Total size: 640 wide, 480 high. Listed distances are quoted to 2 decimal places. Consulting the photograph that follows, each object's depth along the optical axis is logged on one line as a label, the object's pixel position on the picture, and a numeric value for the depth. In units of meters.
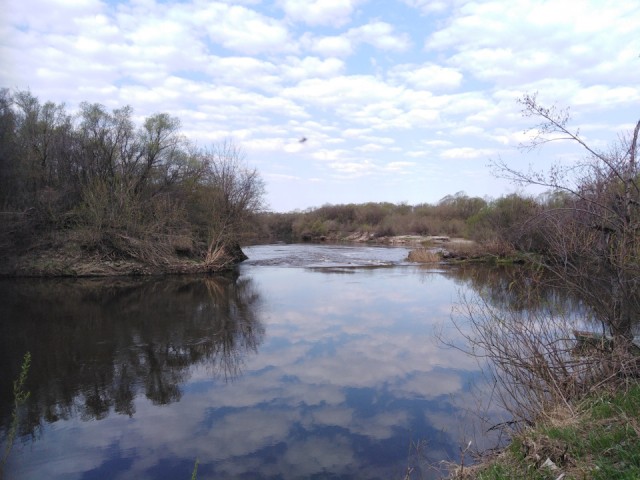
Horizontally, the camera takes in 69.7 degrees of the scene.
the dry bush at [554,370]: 6.11
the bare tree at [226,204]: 29.52
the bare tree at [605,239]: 6.40
